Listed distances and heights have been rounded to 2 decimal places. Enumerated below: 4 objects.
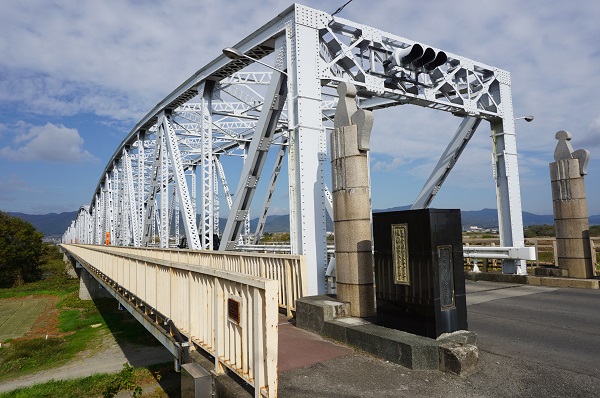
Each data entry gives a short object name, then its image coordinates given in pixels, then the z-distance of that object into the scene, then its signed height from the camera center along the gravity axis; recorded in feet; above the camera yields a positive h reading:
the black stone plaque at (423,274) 17.52 -2.06
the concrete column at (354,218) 21.72 +0.78
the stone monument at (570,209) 36.78 +1.39
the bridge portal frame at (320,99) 29.12 +13.49
